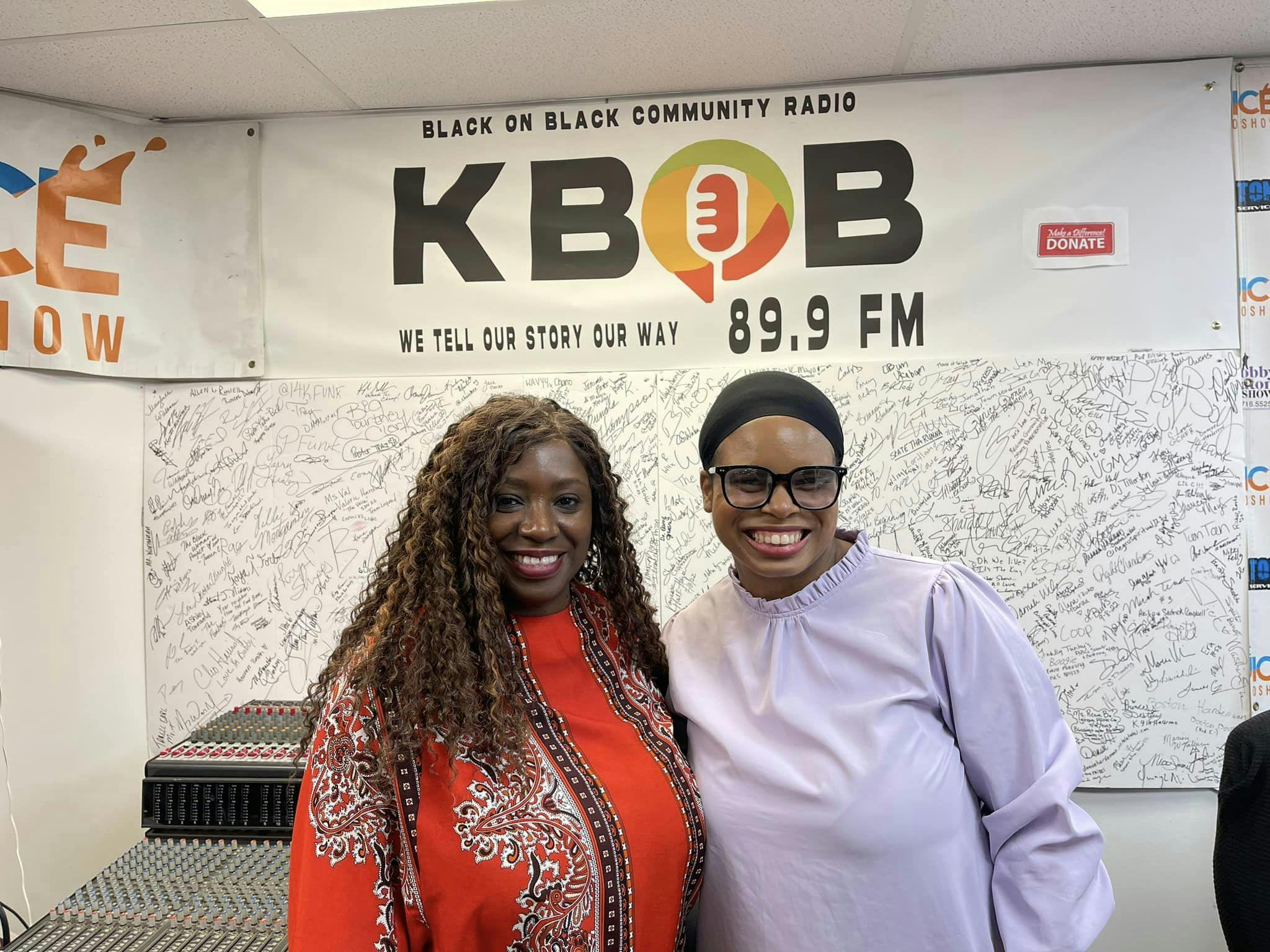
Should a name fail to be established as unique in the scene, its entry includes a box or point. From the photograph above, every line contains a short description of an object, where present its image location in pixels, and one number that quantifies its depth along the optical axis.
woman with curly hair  1.16
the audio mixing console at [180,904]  1.46
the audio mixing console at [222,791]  1.85
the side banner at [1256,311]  2.61
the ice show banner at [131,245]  2.74
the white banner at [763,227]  2.65
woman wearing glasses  1.22
